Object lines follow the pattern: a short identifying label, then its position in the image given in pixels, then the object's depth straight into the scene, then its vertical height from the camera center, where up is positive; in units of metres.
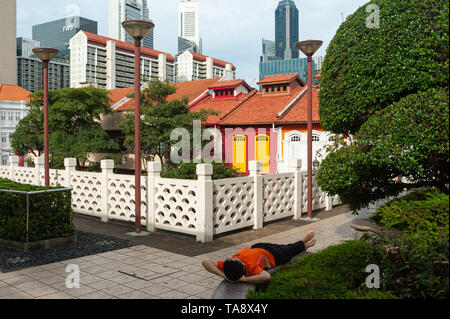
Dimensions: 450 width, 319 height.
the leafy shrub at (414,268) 3.35 -1.04
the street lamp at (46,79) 11.90 +2.41
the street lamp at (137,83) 8.80 +1.65
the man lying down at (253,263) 3.90 -1.16
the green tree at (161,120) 20.92 +1.83
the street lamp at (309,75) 10.40 +2.14
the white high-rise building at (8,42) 51.44 +14.80
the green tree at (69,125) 22.20 +1.77
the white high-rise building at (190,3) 194.38 +75.52
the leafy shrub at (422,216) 3.88 -0.67
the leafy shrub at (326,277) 3.52 -1.21
